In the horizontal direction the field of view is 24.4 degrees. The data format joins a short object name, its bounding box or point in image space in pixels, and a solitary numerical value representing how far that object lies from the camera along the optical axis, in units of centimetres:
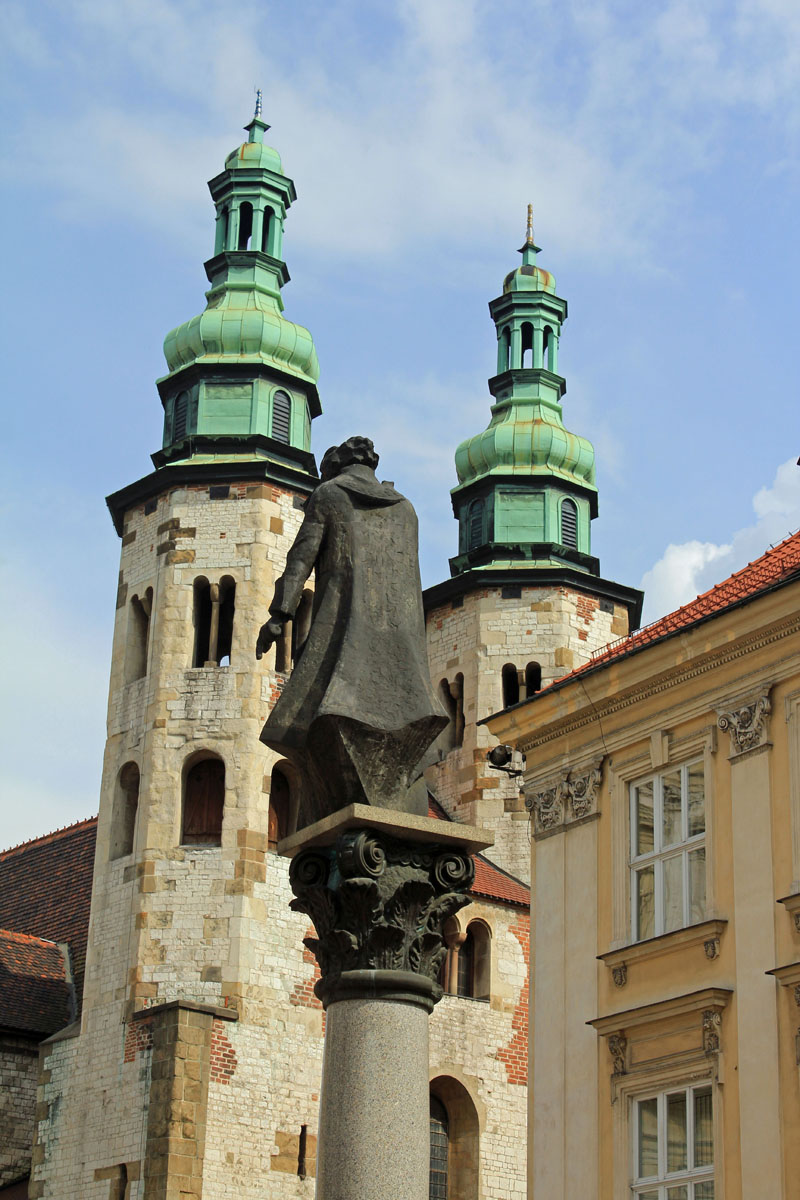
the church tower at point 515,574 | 3728
